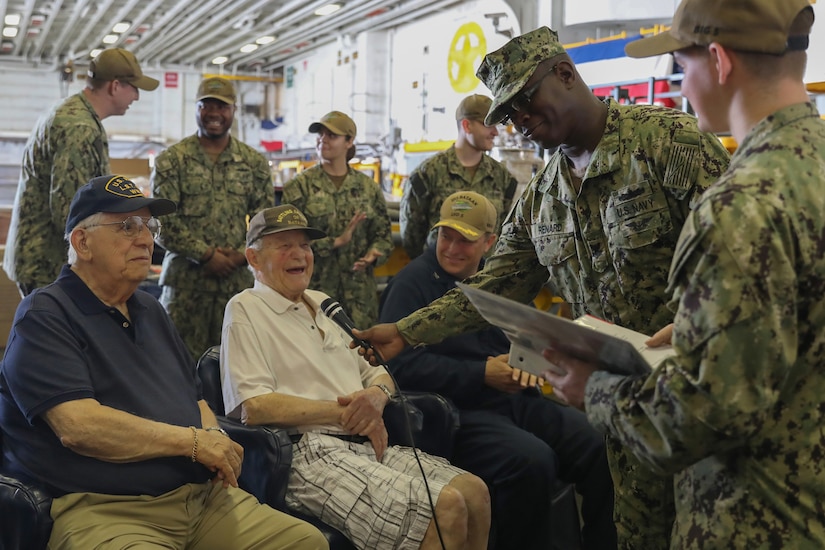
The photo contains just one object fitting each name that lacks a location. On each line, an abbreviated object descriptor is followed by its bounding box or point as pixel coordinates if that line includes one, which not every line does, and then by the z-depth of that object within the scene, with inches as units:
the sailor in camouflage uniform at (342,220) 182.7
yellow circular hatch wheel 494.3
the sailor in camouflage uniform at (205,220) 161.8
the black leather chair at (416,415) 109.0
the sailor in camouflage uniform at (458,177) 183.2
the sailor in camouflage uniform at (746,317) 44.4
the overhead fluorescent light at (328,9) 587.0
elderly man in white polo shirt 93.1
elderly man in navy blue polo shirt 79.8
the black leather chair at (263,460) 95.8
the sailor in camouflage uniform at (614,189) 74.9
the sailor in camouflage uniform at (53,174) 149.7
